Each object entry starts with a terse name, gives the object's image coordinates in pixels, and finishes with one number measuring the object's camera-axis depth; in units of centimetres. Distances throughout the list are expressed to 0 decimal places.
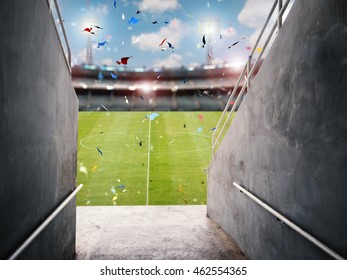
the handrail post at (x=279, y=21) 317
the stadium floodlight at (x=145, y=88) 3947
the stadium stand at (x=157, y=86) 3741
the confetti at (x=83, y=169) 1077
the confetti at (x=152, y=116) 2311
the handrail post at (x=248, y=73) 406
